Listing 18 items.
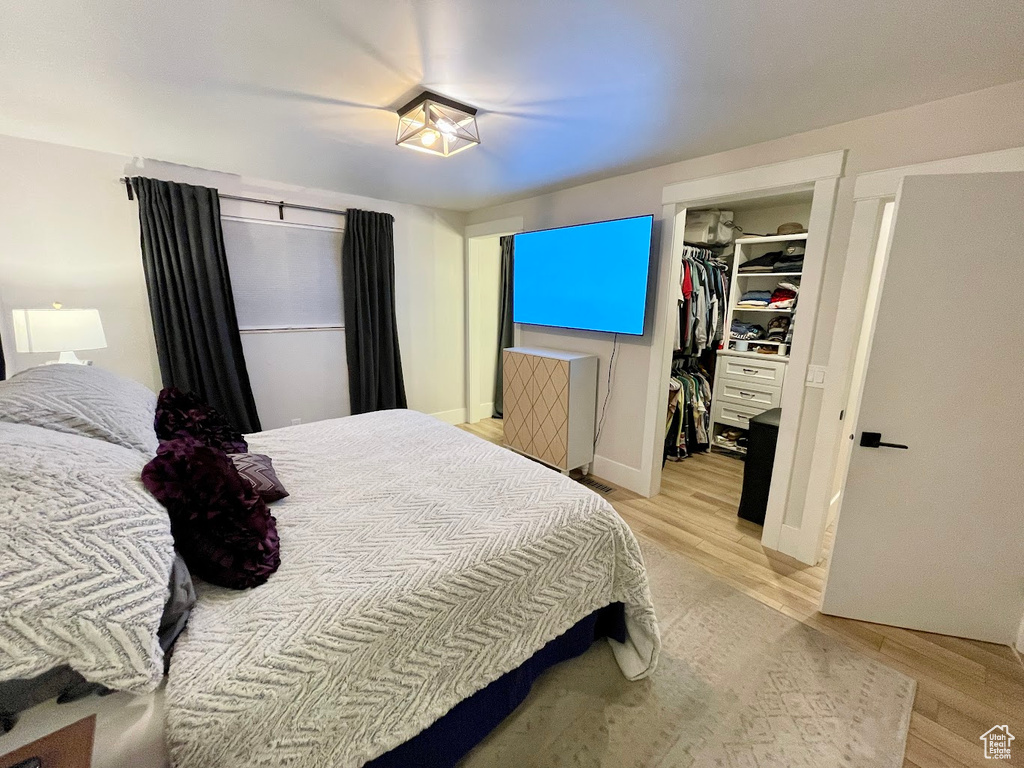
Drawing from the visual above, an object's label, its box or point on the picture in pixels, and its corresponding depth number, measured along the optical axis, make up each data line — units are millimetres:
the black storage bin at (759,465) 2520
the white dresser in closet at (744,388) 3453
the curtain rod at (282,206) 2990
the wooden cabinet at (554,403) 3018
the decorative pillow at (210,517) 1001
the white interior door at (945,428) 1486
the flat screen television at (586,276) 2715
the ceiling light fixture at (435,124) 1711
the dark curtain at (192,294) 2627
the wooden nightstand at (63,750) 647
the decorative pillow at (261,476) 1413
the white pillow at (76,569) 655
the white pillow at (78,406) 1010
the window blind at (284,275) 3053
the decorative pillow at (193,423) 1569
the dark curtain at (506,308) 4598
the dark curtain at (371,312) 3480
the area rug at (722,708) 1303
